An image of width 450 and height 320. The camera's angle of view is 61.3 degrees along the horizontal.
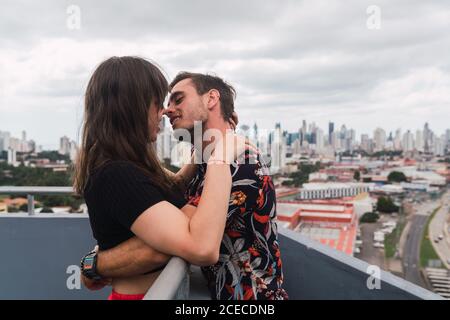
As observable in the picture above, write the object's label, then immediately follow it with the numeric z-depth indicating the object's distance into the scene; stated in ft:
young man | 3.33
